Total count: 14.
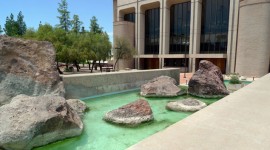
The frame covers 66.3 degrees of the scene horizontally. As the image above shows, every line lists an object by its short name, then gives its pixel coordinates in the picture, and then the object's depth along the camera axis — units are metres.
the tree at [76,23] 45.50
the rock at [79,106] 9.37
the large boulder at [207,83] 13.72
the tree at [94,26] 50.81
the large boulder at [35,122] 5.61
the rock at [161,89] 13.88
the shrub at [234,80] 16.98
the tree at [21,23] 60.71
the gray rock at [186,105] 10.04
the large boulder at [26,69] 9.52
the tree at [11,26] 51.86
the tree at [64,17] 43.99
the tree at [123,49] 36.12
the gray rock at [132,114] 8.12
